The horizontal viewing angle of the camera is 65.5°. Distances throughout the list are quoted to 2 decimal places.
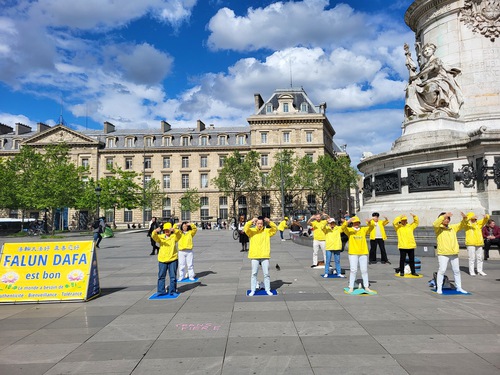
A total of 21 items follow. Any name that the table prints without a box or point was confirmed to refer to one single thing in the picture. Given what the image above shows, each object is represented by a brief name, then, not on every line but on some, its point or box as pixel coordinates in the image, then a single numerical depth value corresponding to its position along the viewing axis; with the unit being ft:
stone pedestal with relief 52.47
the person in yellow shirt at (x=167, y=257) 28.76
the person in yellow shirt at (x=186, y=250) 35.63
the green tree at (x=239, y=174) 201.57
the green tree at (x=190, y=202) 214.07
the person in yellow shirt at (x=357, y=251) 28.78
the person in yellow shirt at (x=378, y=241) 43.08
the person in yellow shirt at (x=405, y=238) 34.04
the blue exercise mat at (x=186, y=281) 35.33
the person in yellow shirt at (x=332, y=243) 36.42
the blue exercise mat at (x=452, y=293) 27.66
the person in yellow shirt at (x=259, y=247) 28.40
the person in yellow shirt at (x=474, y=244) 35.22
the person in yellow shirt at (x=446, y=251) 28.04
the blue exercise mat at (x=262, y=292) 28.68
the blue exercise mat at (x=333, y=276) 35.82
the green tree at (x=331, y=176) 194.39
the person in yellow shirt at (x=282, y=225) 40.49
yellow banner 28.04
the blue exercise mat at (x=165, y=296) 28.25
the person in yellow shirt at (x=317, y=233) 41.11
